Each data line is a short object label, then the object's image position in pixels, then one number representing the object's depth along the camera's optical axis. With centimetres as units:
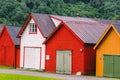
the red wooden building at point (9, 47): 5600
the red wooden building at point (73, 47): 4309
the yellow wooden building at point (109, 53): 3969
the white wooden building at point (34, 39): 5022
